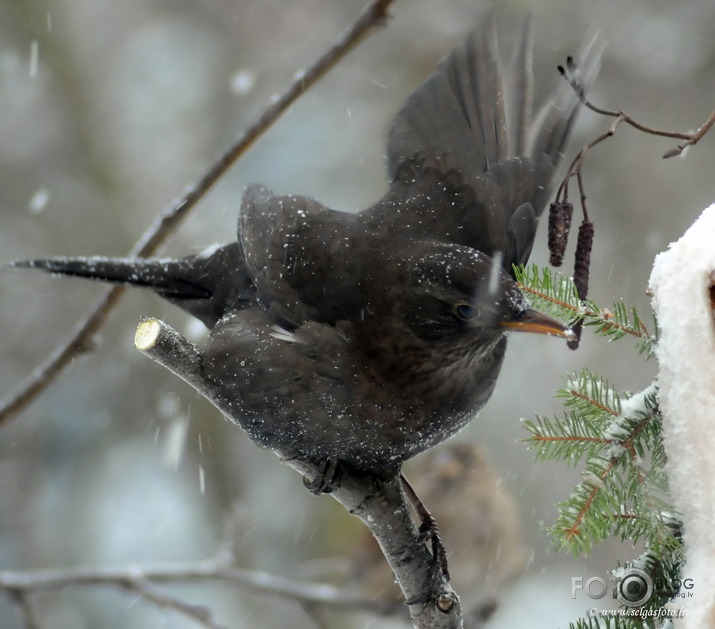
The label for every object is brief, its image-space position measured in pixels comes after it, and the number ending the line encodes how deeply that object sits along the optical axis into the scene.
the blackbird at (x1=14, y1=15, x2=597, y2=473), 4.32
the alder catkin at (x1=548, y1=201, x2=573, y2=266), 3.79
